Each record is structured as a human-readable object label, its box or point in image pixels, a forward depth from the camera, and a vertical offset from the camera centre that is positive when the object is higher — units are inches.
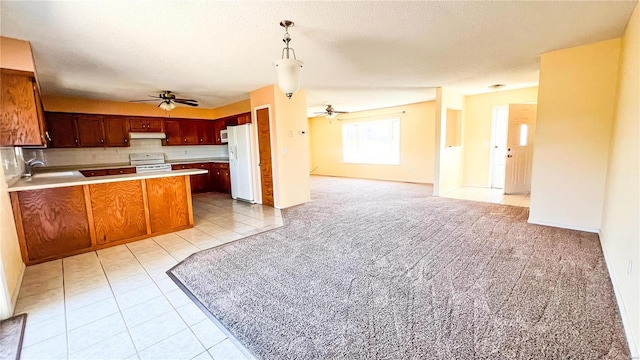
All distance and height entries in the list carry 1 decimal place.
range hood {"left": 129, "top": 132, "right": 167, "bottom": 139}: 245.8 +17.0
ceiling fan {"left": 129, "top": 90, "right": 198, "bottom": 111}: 188.2 +36.3
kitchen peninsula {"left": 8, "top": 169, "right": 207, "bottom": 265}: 115.3 -27.6
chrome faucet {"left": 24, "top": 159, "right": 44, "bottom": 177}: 166.1 -5.9
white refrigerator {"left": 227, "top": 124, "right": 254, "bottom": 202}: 220.8 -10.1
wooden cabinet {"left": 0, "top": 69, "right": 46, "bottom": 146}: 103.2 +18.5
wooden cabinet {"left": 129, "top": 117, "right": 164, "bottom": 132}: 247.6 +27.2
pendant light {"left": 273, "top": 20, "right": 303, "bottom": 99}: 95.9 +28.0
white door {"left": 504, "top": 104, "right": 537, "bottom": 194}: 216.7 -5.2
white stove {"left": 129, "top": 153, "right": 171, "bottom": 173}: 245.2 -8.5
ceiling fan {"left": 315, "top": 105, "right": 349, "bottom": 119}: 286.8 +39.0
